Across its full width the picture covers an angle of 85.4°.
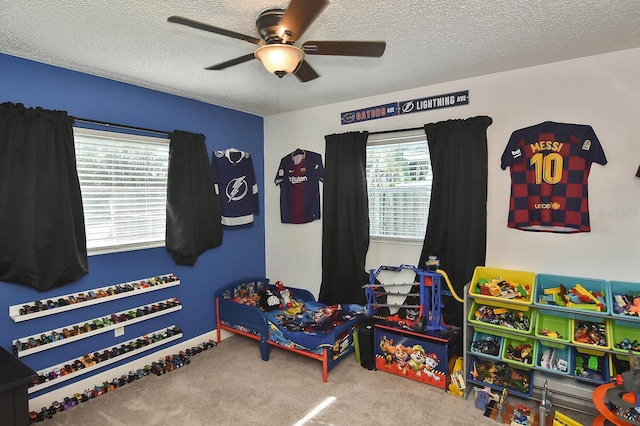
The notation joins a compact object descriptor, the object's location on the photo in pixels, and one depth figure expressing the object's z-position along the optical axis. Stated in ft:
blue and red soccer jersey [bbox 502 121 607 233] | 7.93
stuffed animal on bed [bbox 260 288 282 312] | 11.02
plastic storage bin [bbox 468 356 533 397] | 7.86
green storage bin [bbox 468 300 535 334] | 7.76
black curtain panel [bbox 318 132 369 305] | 10.98
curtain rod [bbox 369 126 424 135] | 10.06
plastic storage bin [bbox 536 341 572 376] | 7.30
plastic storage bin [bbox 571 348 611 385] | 7.09
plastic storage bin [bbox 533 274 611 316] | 7.11
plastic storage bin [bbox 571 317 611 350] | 6.97
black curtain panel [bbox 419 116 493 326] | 9.07
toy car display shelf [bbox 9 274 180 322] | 7.56
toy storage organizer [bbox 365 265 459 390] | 8.54
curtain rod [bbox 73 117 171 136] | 8.40
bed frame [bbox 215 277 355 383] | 9.18
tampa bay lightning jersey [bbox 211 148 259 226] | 11.51
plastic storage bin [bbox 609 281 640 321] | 6.77
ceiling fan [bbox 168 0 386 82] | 4.85
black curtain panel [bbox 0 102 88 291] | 7.36
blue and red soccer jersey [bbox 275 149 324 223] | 12.06
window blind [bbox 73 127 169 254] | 8.73
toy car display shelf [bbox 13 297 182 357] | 7.57
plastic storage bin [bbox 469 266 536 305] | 7.89
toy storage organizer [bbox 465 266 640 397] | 7.08
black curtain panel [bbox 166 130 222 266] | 10.21
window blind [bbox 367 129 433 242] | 10.28
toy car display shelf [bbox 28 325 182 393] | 7.89
